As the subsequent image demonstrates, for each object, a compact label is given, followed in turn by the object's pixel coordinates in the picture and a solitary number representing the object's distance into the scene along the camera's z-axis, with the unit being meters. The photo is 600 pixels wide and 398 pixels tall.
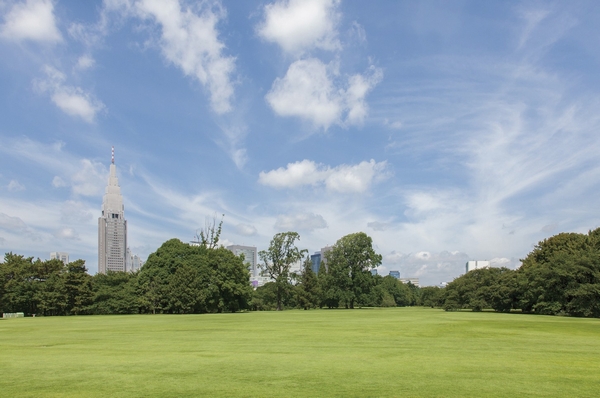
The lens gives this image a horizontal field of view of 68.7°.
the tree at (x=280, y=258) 89.75
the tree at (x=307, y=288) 95.83
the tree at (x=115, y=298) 68.75
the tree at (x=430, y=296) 84.57
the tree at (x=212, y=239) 88.44
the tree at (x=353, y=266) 91.94
